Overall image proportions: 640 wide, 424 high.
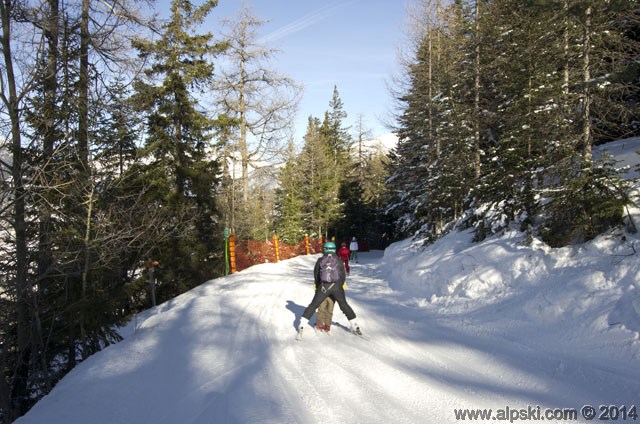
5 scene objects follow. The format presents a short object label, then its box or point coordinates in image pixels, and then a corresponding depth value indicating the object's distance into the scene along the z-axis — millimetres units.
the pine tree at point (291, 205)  36781
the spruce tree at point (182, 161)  15211
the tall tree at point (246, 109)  21547
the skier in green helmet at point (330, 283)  7336
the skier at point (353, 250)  25216
